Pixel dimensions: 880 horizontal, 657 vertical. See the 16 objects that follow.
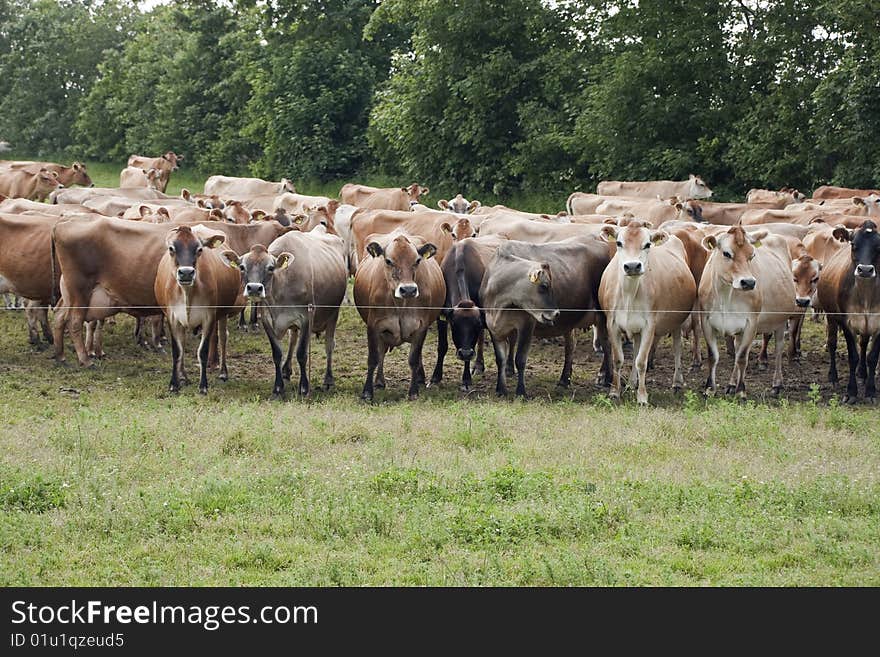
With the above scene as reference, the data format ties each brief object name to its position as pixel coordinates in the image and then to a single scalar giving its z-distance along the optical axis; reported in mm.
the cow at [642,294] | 13172
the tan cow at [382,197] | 27406
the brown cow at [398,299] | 13539
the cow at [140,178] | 35125
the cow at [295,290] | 13492
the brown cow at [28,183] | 31781
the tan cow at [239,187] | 33781
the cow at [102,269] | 15031
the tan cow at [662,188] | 28453
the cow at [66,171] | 34031
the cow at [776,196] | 24641
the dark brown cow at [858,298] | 13578
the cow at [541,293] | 13789
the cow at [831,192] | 24391
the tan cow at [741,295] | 13539
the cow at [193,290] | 13602
